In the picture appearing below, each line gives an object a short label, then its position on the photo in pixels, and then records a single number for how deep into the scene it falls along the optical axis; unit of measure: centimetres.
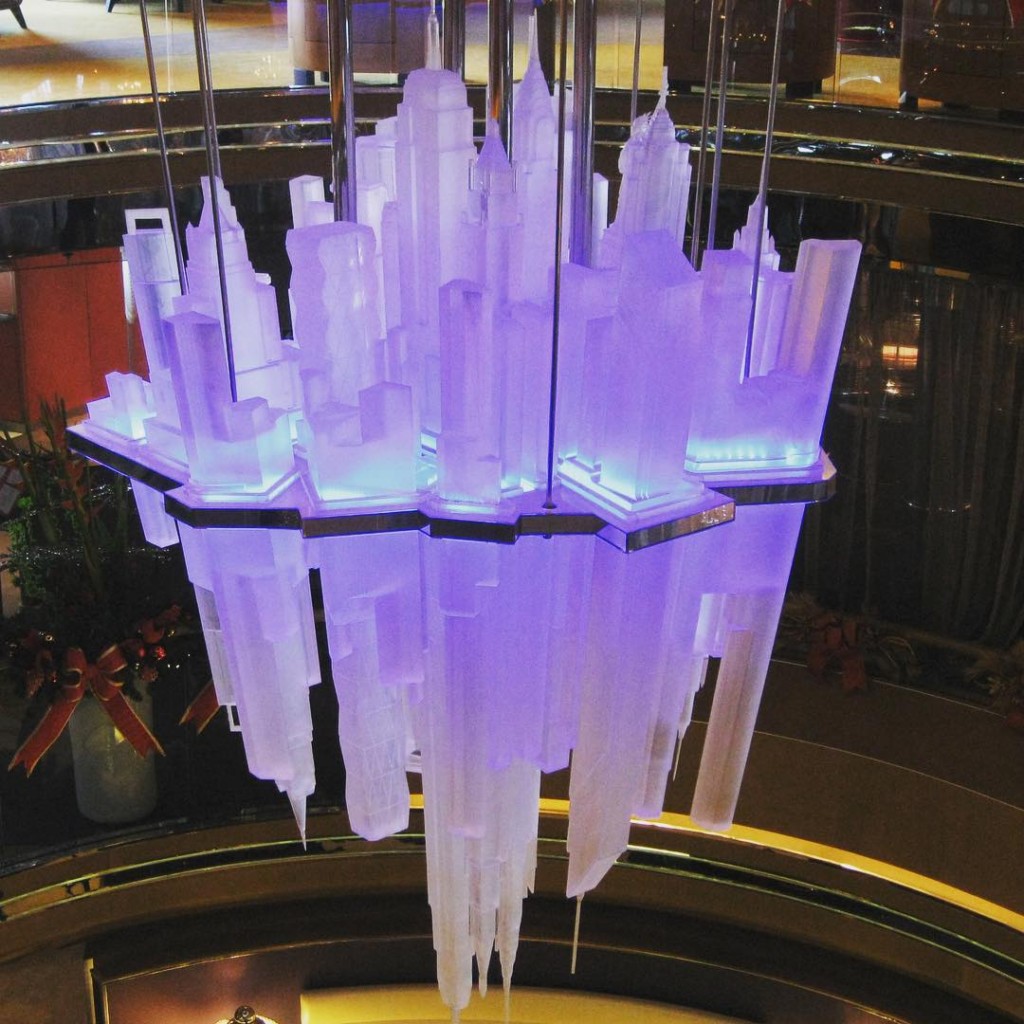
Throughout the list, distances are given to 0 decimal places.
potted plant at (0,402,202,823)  460
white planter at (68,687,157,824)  487
